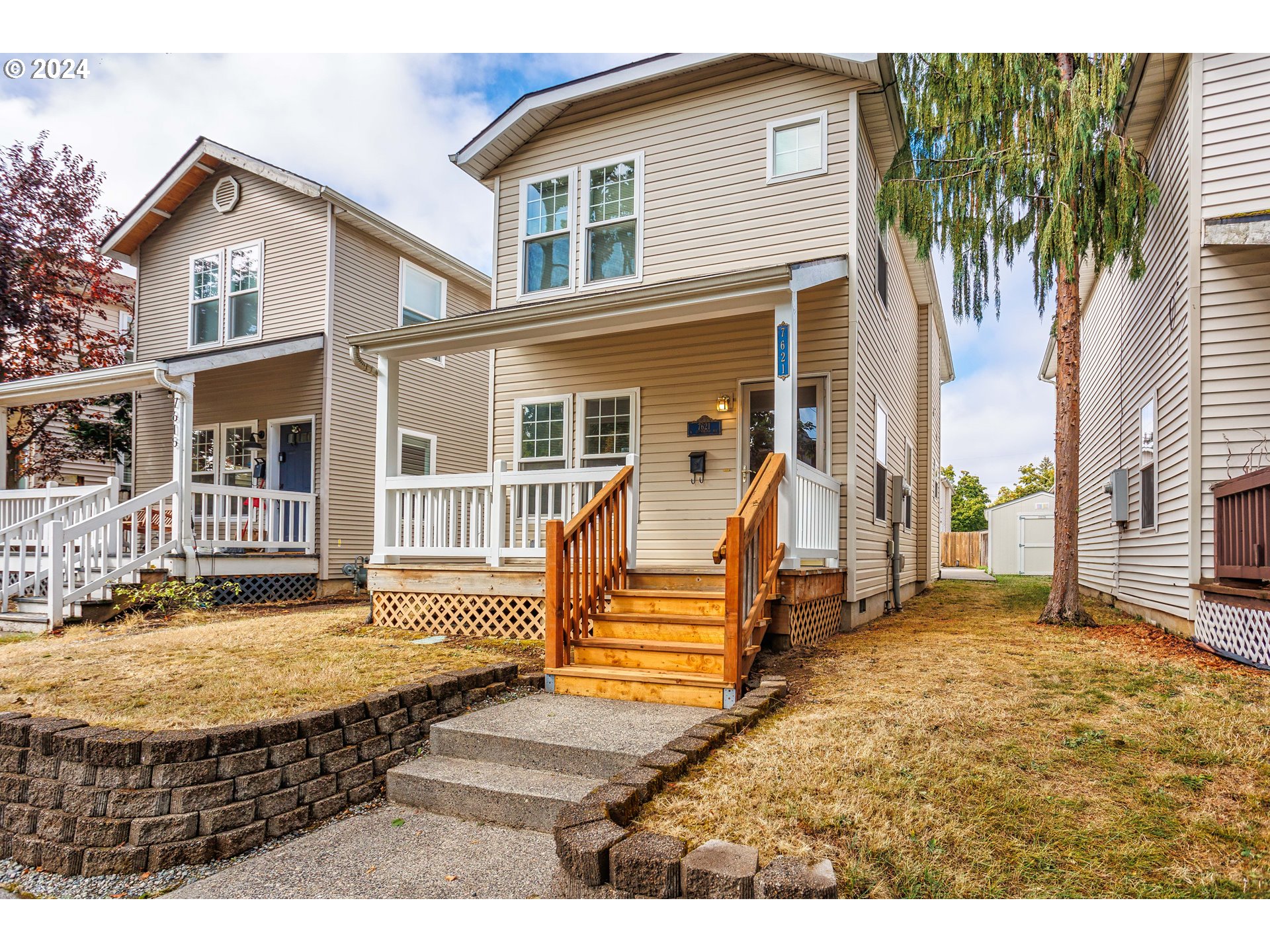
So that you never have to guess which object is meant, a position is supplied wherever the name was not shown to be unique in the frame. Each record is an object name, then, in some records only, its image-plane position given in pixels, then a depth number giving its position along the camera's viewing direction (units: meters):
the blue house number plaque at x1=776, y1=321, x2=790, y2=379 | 6.39
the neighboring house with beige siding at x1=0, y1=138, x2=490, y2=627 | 11.41
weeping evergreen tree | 7.45
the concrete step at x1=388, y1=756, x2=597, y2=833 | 3.58
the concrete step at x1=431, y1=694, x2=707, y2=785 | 3.86
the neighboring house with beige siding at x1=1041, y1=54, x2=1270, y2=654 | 6.45
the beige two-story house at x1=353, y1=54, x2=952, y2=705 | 7.05
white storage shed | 23.58
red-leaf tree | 13.78
